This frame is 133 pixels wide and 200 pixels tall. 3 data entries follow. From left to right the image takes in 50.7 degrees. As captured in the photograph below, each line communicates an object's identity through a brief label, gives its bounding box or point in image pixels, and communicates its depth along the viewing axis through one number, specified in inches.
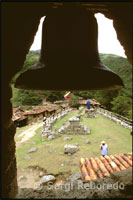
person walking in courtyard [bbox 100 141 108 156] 235.4
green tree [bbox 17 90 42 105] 1143.0
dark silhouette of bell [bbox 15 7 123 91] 45.4
